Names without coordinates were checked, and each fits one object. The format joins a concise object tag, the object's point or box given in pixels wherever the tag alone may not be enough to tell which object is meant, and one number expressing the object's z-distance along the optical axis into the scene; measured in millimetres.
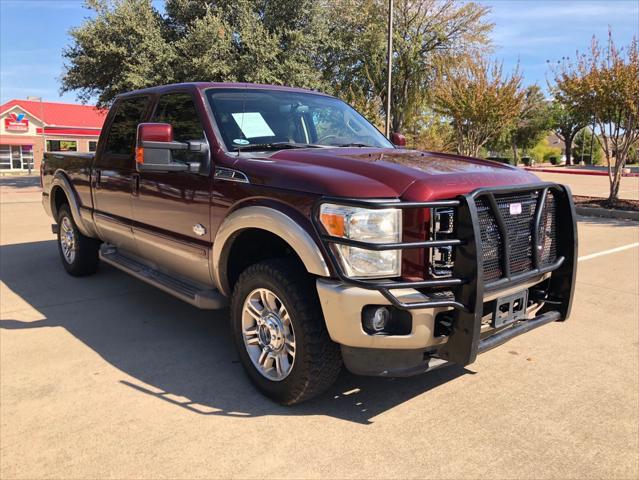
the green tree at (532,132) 55969
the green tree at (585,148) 61719
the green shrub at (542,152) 62688
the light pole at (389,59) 17359
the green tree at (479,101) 16719
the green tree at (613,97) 12984
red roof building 46938
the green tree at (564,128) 59469
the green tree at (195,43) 17672
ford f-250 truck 2775
